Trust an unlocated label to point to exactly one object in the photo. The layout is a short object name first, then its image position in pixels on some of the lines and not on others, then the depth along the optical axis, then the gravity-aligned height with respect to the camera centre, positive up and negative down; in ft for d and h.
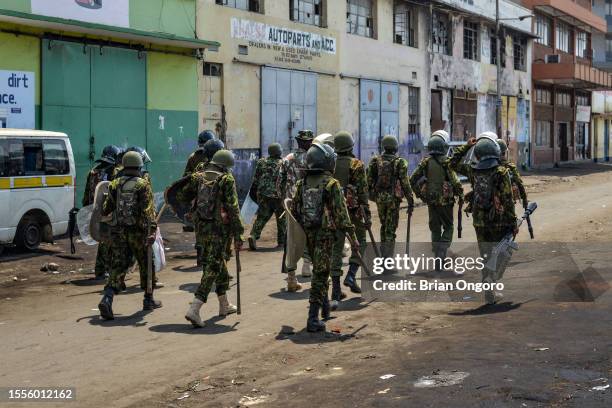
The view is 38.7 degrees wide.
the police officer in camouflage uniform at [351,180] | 33.04 -0.07
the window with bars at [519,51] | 147.35 +21.74
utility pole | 127.54 +16.44
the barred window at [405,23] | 105.60 +19.14
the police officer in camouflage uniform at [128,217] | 30.53 -1.35
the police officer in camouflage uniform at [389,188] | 38.14 -0.44
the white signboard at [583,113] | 183.11 +13.80
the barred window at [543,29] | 159.63 +27.92
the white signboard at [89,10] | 57.52 +11.61
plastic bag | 33.71 -2.99
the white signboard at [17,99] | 55.06 +5.11
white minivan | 45.44 -0.37
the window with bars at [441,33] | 114.83 +19.39
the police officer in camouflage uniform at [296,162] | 41.81 +0.83
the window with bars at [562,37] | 173.06 +28.71
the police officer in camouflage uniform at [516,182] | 36.05 -0.18
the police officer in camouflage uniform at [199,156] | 41.42 +1.08
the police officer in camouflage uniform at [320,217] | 27.27 -1.22
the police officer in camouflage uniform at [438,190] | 39.01 -0.54
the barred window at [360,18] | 94.68 +17.87
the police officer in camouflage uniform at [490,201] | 30.89 -0.82
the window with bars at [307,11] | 84.74 +16.63
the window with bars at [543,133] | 159.06 +8.37
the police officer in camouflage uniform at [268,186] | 46.50 -0.41
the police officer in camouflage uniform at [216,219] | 28.96 -1.35
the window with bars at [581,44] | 189.67 +29.71
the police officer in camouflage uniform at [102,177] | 39.19 +0.08
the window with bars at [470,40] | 125.29 +20.13
